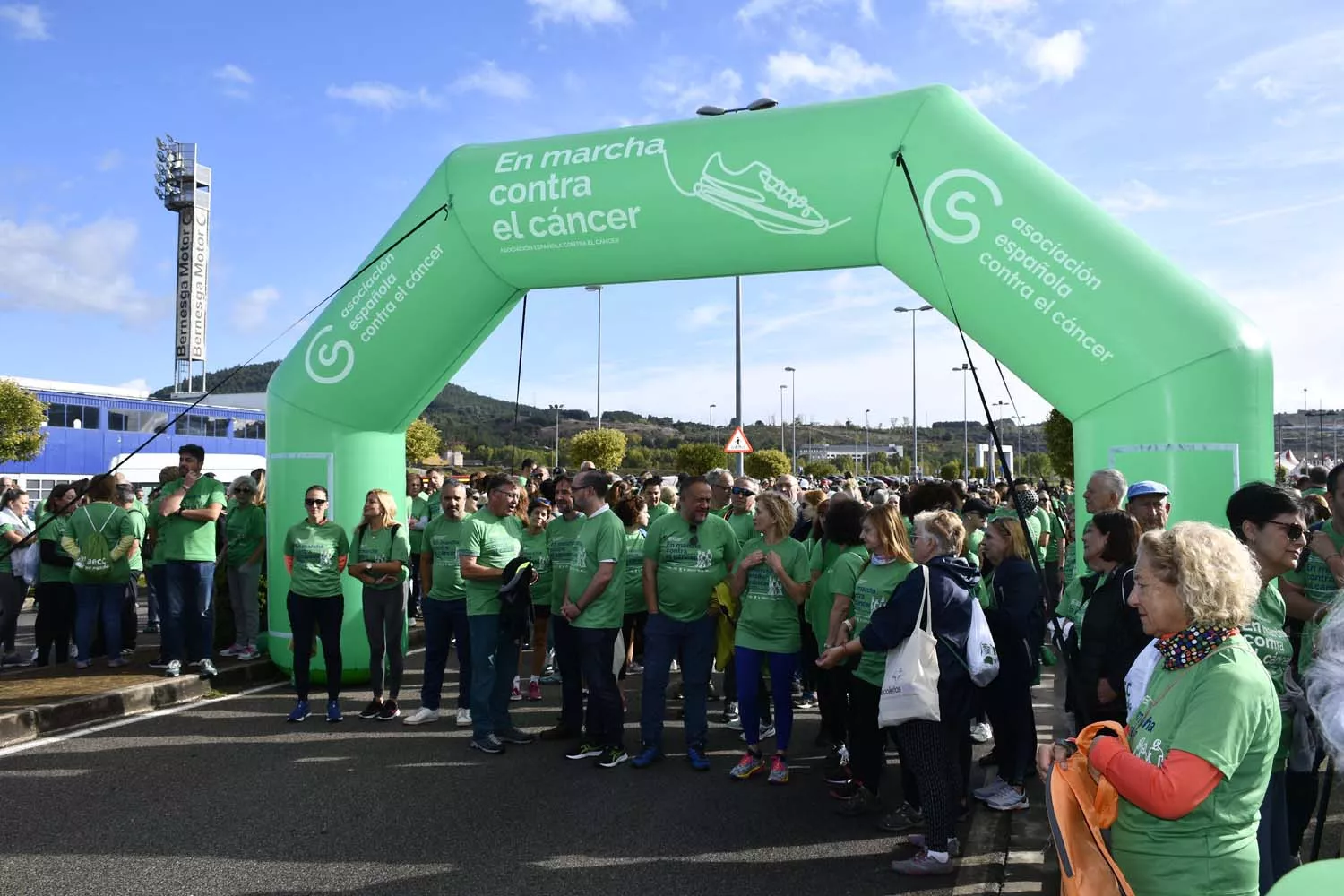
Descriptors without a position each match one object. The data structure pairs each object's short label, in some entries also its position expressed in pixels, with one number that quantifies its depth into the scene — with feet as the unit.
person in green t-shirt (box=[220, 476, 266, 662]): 30.55
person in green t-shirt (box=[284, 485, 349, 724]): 24.12
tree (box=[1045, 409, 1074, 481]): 121.08
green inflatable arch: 18.51
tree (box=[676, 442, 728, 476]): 170.30
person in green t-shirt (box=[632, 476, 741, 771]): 20.70
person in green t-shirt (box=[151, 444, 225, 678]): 27.35
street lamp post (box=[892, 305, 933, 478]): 145.18
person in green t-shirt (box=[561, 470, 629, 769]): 20.80
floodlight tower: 222.69
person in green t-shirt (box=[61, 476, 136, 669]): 27.68
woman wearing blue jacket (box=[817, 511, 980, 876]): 14.92
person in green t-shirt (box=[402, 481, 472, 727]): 23.85
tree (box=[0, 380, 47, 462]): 103.04
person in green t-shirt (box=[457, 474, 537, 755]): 21.66
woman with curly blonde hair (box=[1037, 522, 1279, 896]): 7.42
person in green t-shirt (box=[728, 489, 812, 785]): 19.66
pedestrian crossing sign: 54.80
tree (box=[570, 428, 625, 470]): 180.04
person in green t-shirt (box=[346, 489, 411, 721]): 24.36
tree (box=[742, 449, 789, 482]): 175.73
